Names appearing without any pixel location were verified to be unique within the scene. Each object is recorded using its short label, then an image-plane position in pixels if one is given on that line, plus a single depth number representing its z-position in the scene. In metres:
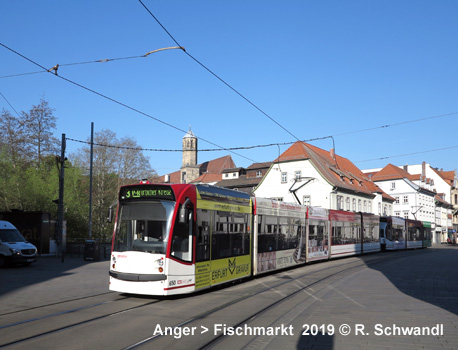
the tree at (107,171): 44.34
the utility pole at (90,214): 29.38
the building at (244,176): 75.44
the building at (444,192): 96.12
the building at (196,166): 115.56
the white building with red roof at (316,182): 53.22
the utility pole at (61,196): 23.06
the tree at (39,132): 40.25
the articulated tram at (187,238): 10.98
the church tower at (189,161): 121.56
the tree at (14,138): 39.28
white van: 19.72
